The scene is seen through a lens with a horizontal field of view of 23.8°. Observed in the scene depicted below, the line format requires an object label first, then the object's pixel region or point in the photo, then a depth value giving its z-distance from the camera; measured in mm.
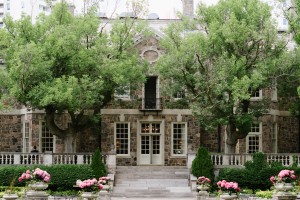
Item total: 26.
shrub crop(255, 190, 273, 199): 32134
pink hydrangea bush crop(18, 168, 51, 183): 26266
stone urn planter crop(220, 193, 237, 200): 24750
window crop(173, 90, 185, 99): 39838
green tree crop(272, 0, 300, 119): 37156
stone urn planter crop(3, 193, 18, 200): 24719
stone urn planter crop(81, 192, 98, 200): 25755
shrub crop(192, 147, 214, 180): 36781
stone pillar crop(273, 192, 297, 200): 23236
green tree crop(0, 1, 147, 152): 36594
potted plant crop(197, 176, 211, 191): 30438
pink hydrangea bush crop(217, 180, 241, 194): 24844
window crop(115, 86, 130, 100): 40031
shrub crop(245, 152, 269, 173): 36750
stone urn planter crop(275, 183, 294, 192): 23547
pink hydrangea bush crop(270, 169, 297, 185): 23984
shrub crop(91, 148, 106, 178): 36531
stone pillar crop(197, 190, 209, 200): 30156
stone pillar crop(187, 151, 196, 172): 39312
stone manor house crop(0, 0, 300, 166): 43906
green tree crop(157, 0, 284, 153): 37219
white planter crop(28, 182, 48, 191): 26016
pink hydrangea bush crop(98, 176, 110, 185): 29022
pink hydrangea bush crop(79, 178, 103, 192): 25781
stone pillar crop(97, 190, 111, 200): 30266
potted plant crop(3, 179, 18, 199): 24750
